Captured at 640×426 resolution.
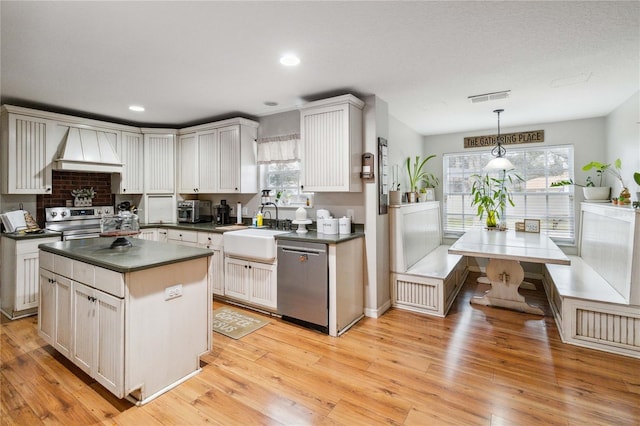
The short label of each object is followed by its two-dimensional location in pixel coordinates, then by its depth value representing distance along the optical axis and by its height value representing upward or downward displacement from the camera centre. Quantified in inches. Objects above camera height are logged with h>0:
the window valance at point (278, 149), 157.9 +31.7
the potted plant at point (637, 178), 109.6 +11.4
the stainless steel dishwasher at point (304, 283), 119.8 -30.1
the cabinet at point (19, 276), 132.9 -30.1
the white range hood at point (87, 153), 153.6 +28.3
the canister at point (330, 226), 134.9 -7.6
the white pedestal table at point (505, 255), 126.0 -18.1
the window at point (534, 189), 186.7 +13.0
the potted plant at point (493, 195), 200.1 +9.6
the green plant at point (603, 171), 143.9 +19.9
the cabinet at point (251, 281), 134.6 -33.3
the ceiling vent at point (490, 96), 133.6 +49.8
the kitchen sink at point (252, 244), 131.3 -15.5
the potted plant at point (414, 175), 195.2 +23.0
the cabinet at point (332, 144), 128.5 +27.8
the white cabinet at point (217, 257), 153.7 -24.3
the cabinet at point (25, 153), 139.3 +25.3
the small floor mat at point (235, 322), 122.5 -48.3
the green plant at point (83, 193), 170.9 +8.3
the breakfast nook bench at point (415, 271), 140.5 -29.8
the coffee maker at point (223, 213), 181.9 -2.8
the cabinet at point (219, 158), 167.5 +28.8
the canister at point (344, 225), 136.9 -7.2
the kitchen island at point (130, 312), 77.0 -28.9
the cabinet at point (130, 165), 179.8 +25.3
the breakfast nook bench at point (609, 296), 104.3 -31.2
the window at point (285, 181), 165.2 +15.3
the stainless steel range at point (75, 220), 155.8 -6.9
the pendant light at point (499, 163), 164.5 +24.9
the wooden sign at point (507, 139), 190.1 +45.2
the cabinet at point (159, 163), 188.5 +27.7
